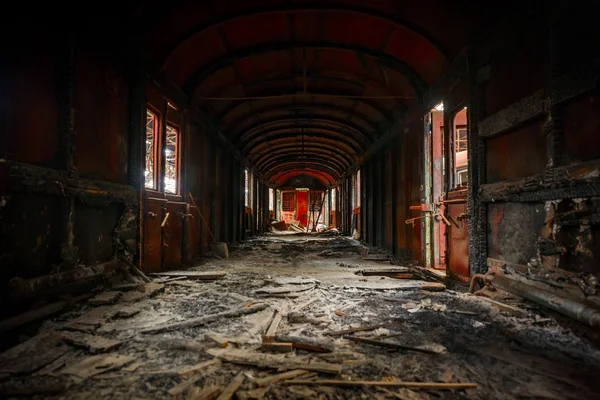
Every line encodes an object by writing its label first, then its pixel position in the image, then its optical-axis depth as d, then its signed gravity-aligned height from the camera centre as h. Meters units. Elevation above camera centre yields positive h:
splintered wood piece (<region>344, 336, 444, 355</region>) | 3.15 -1.35
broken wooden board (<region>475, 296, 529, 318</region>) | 4.12 -1.29
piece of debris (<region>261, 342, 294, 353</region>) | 3.19 -1.34
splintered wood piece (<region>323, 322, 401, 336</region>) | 3.63 -1.36
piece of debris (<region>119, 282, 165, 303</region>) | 4.86 -1.32
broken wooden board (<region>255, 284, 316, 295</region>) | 5.57 -1.38
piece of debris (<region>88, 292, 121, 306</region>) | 4.57 -1.27
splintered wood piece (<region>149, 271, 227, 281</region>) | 6.73 -1.35
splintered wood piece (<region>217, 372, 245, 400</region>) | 2.40 -1.35
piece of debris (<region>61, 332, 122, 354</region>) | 3.13 -1.31
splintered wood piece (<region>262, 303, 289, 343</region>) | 3.35 -1.36
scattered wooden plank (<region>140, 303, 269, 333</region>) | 3.72 -1.35
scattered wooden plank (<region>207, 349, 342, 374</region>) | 2.81 -1.35
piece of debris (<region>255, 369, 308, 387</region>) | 2.58 -1.35
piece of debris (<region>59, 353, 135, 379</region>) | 2.72 -1.35
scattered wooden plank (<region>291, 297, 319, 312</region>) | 4.59 -1.38
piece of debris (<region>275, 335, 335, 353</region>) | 3.18 -1.32
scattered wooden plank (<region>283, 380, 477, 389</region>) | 2.53 -1.35
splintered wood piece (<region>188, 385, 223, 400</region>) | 2.39 -1.36
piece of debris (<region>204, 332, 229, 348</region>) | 3.31 -1.35
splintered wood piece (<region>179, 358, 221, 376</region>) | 2.74 -1.35
